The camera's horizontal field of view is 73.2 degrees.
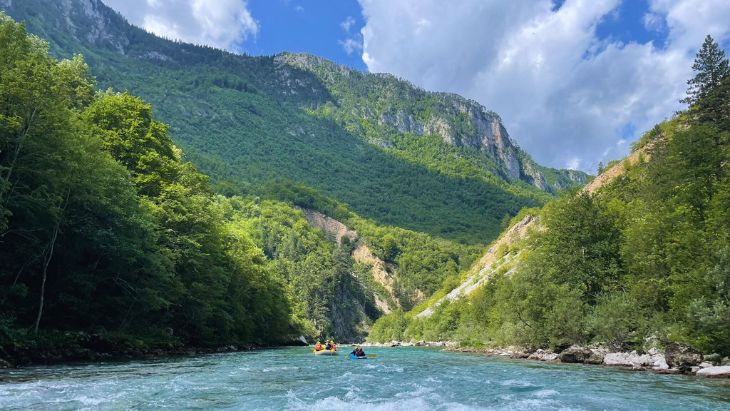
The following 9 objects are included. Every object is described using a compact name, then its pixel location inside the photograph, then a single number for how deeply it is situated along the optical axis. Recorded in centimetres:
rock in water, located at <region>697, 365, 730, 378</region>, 2292
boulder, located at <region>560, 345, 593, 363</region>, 3622
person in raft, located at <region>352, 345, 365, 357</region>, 4341
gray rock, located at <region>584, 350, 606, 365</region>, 3484
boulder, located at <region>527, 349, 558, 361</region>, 4031
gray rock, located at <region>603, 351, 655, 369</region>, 2995
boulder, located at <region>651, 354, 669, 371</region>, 2771
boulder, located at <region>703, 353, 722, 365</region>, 2522
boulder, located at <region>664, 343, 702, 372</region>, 2612
